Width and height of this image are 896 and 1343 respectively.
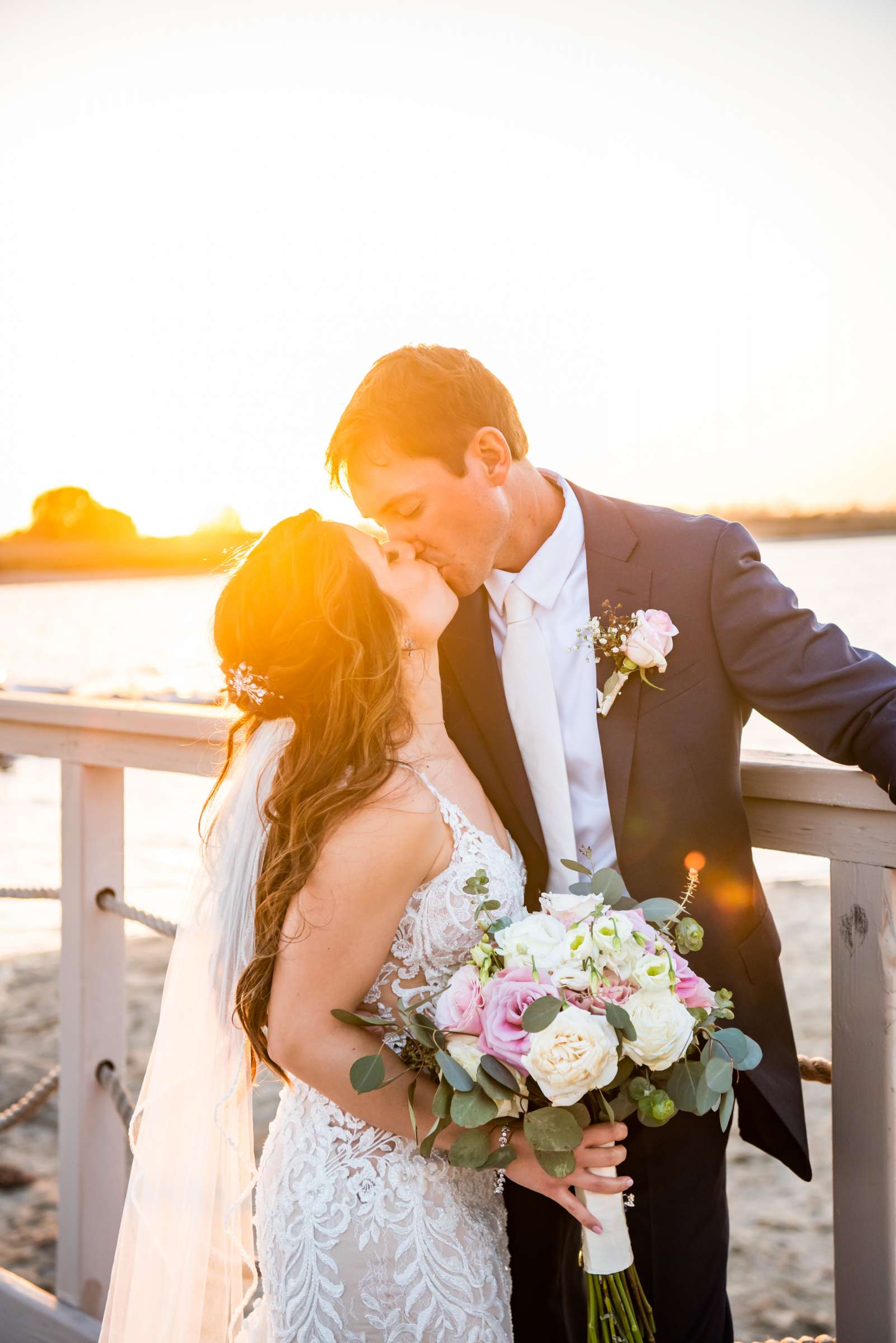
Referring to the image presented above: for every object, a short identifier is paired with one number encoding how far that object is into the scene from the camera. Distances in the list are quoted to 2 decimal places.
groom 1.90
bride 1.62
